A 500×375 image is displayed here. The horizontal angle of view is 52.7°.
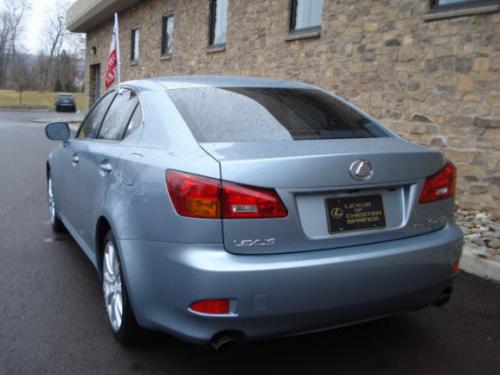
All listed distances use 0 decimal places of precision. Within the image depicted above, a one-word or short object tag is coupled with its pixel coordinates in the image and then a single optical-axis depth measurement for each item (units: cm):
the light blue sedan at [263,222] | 224
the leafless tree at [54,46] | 8174
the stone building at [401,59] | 622
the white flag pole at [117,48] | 1131
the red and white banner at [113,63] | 1203
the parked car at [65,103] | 4284
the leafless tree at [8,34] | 8200
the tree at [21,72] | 6612
